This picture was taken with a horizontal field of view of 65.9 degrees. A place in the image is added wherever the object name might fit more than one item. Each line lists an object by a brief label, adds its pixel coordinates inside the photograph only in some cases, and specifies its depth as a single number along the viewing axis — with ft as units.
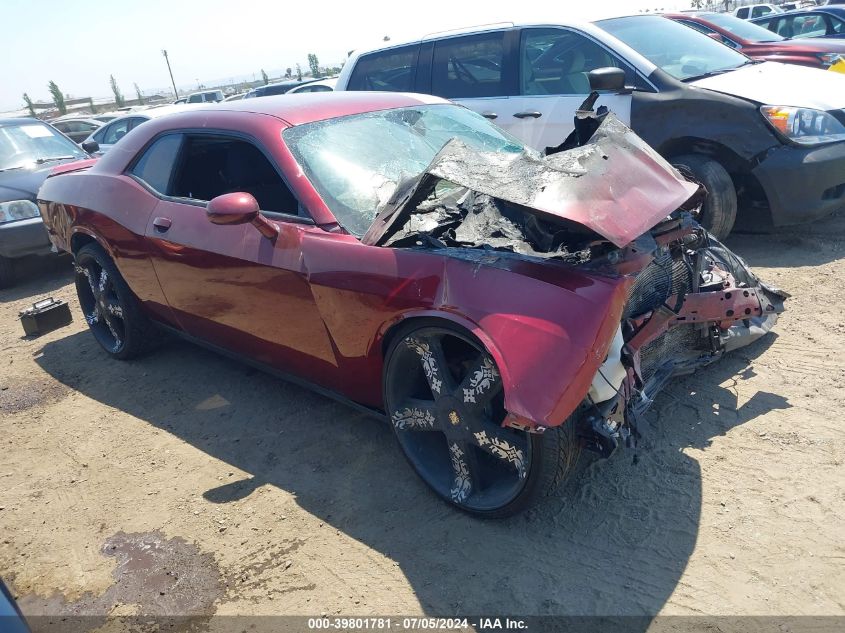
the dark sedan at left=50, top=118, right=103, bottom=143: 53.83
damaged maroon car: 7.48
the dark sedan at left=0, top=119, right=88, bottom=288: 21.66
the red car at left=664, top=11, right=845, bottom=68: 27.61
